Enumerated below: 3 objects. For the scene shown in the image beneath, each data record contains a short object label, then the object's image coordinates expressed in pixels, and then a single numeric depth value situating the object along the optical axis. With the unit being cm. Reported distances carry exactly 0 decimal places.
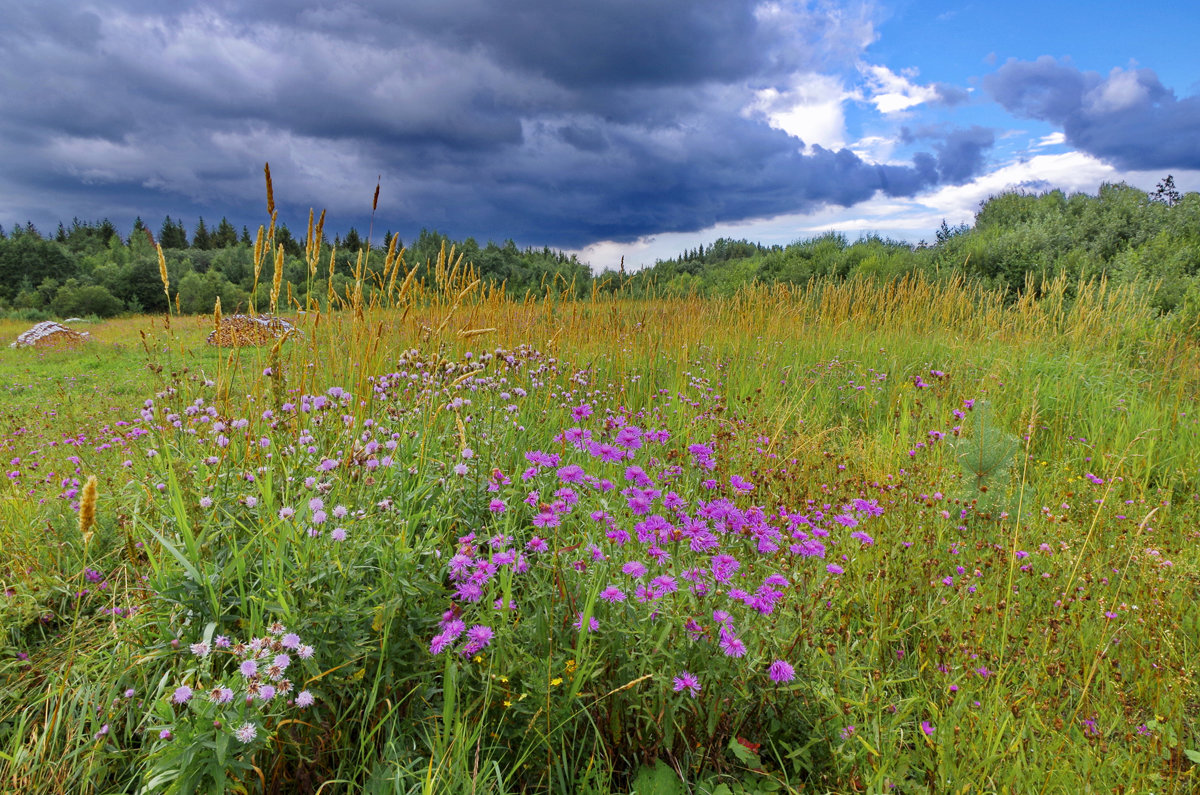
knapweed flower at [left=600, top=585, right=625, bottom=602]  125
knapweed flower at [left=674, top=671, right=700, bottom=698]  117
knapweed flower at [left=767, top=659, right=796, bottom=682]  122
